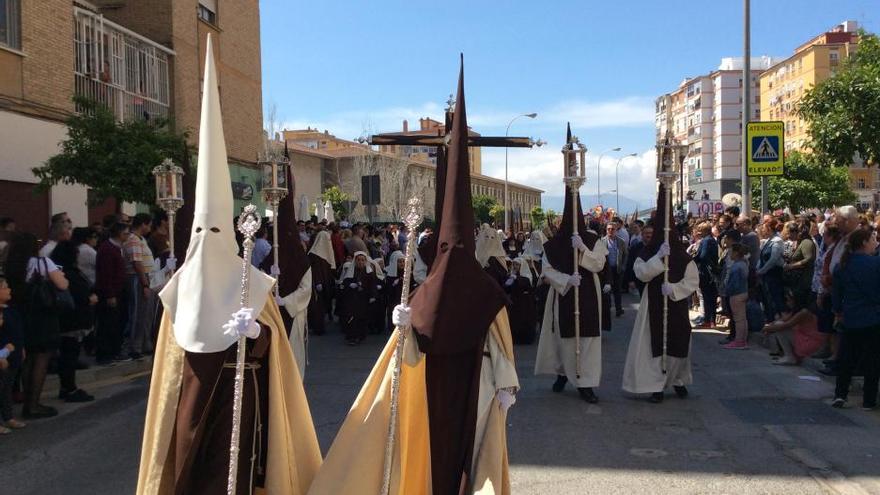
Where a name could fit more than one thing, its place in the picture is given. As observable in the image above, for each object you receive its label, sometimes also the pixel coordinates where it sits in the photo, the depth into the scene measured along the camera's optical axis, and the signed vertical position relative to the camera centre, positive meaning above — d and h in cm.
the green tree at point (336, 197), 5067 +234
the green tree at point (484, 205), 6291 +210
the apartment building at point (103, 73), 1569 +404
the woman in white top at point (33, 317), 787 -86
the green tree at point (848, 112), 1673 +252
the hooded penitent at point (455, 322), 406 -48
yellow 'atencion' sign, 1394 +142
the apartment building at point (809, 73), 7906 +1664
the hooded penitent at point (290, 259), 820 -29
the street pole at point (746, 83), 1623 +307
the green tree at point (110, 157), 1238 +122
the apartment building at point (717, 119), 11082 +1598
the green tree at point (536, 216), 5056 +88
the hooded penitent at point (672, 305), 859 -86
